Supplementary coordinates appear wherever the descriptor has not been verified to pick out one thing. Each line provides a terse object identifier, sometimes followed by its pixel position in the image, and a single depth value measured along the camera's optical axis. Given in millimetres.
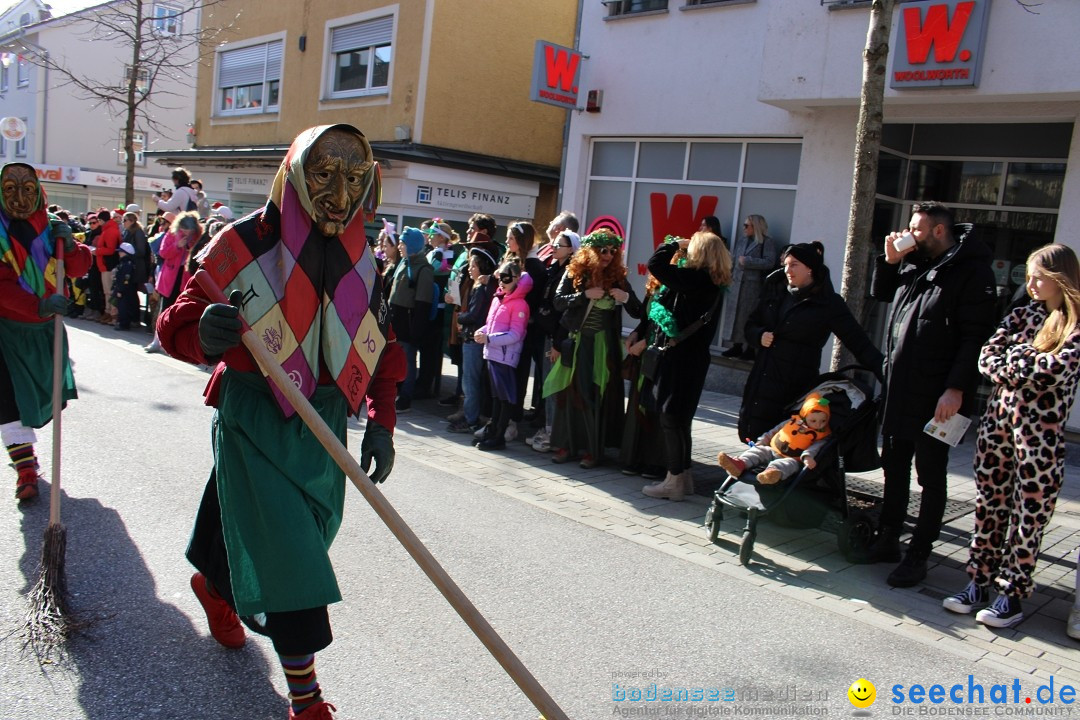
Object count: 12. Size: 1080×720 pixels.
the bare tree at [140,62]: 17094
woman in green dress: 7098
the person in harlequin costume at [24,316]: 5441
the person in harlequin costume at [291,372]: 2855
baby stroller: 5297
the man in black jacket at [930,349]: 4836
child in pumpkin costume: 5234
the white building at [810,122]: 9070
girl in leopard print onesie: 4387
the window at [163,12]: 28806
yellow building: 16161
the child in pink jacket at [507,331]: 7680
